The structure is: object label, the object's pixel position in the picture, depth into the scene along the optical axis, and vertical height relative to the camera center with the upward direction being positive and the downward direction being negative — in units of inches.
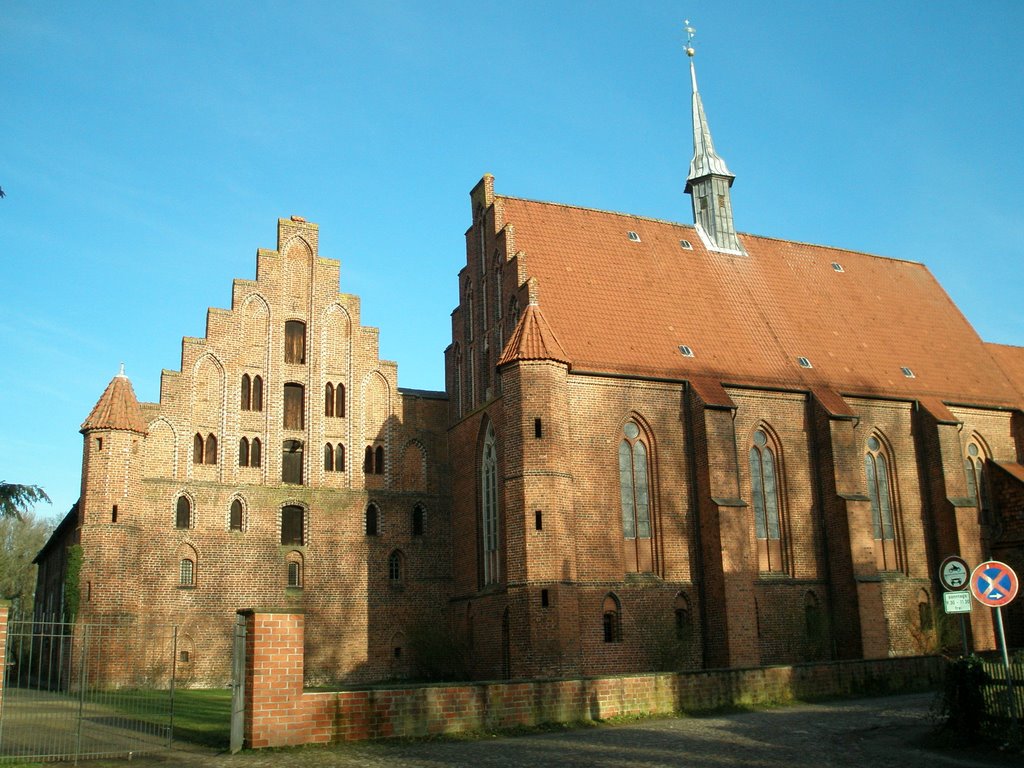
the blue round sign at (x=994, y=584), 495.5 +4.2
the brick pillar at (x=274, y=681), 517.0 -32.3
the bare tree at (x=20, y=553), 2140.7 +160.5
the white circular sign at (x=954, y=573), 512.4 +10.3
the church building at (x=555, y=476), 1040.2 +148.8
